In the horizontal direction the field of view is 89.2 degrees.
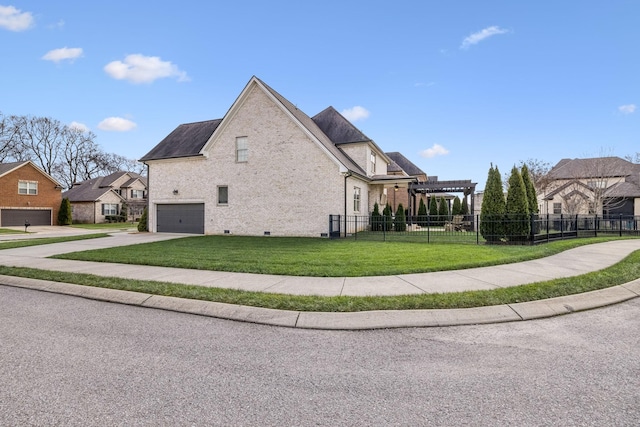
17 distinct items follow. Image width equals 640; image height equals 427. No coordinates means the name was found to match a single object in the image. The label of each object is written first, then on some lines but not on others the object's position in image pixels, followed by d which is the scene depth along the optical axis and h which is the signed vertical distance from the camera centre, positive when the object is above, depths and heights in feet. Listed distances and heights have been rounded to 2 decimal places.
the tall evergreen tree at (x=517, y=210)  43.27 +0.35
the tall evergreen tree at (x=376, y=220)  70.45 -1.54
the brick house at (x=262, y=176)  59.52 +7.54
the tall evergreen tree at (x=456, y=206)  105.06 +2.08
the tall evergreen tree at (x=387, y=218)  71.05 -0.98
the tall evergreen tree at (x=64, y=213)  124.47 +0.38
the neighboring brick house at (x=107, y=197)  147.54 +8.13
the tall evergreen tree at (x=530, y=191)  55.18 +3.84
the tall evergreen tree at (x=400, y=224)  72.11 -2.48
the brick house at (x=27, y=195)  109.60 +6.76
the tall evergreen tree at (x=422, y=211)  93.21 +0.58
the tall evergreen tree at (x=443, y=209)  97.39 +1.16
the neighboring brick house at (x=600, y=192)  100.27 +6.64
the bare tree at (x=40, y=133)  167.72 +43.44
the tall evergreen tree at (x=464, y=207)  95.30 +1.75
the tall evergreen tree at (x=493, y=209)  44.42 +0.51
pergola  77.20 +6.60
